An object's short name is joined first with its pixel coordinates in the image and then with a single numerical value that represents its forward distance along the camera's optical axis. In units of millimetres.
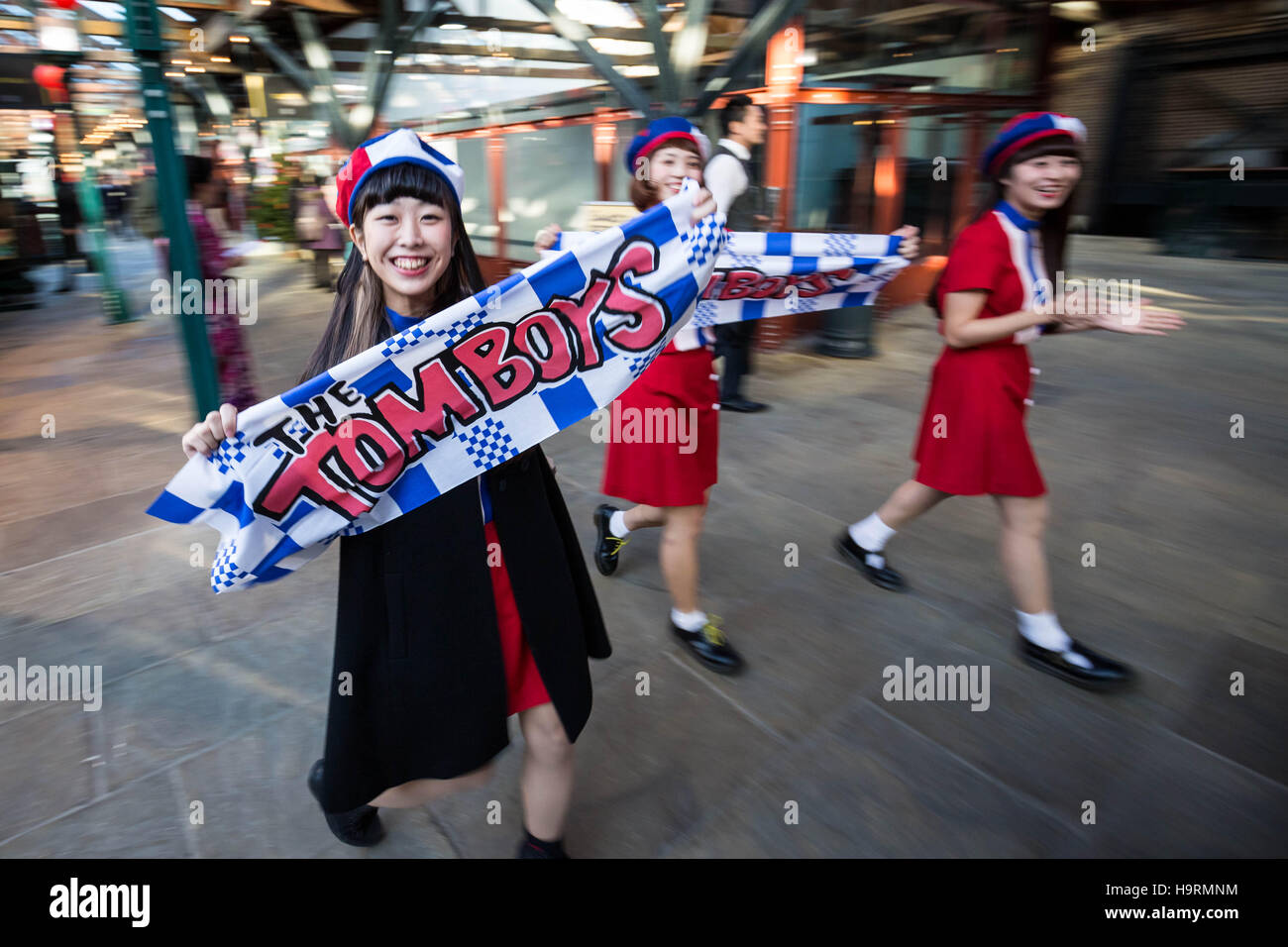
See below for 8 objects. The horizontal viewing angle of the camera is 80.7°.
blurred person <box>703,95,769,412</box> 4133
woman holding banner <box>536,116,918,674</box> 2418
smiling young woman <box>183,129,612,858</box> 1519
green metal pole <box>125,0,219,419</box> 3697
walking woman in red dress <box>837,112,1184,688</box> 2449
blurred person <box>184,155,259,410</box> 4828
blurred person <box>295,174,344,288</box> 11078
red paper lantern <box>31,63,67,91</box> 9484
